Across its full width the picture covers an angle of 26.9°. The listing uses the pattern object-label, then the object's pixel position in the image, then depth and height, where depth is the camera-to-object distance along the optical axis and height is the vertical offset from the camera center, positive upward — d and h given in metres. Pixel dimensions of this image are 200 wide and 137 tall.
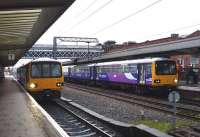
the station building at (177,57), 55.55 +4.99
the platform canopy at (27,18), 14.15 +2.41
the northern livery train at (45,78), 21.84 -0.25
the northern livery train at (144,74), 26.64 -0.19
